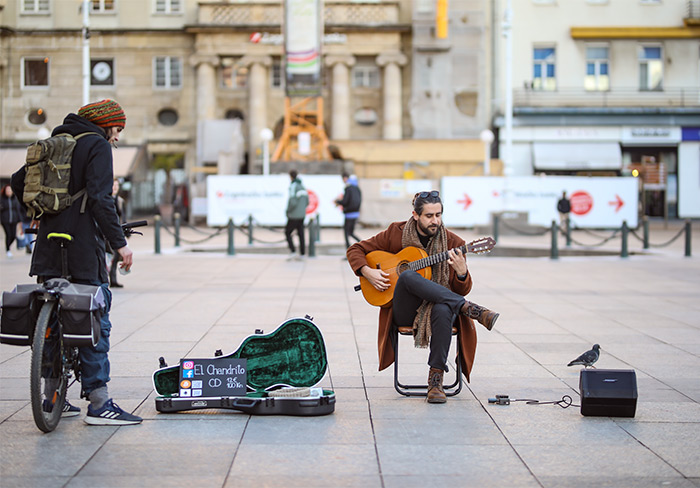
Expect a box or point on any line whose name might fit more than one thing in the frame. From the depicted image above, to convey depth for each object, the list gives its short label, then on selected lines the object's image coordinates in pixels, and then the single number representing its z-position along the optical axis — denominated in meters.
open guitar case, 6.22
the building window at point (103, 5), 45.53
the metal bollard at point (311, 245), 20.98
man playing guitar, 6.44
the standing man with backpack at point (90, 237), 5.66
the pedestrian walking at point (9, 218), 20.22
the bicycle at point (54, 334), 5.39
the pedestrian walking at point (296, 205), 19.22
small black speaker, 6.10
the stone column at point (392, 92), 44.47
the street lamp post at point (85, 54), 26.42
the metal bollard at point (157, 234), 21.94
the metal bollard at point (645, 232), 23.59
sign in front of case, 6.11
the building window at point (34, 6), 45.88
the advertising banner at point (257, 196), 32.81
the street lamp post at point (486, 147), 37.03
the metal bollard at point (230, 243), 21.67
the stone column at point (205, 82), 44.38
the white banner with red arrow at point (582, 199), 33.31
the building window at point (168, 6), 45.63
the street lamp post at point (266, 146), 34.66
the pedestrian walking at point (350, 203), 19.81
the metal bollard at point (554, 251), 21.05
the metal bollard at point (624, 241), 21.09
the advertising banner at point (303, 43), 34.81
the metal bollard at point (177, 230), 23.69
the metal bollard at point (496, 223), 27.81
